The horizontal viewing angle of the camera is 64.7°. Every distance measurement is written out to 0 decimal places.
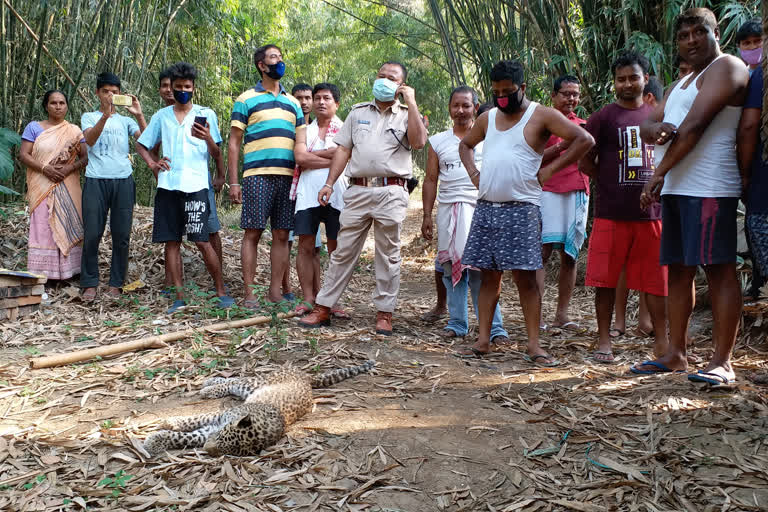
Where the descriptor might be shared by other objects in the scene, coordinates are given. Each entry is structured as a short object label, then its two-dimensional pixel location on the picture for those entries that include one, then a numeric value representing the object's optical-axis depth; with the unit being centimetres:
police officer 396
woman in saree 489
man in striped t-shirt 454
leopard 243
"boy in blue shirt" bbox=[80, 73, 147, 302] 481
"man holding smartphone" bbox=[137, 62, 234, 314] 457
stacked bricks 423
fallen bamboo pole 330
